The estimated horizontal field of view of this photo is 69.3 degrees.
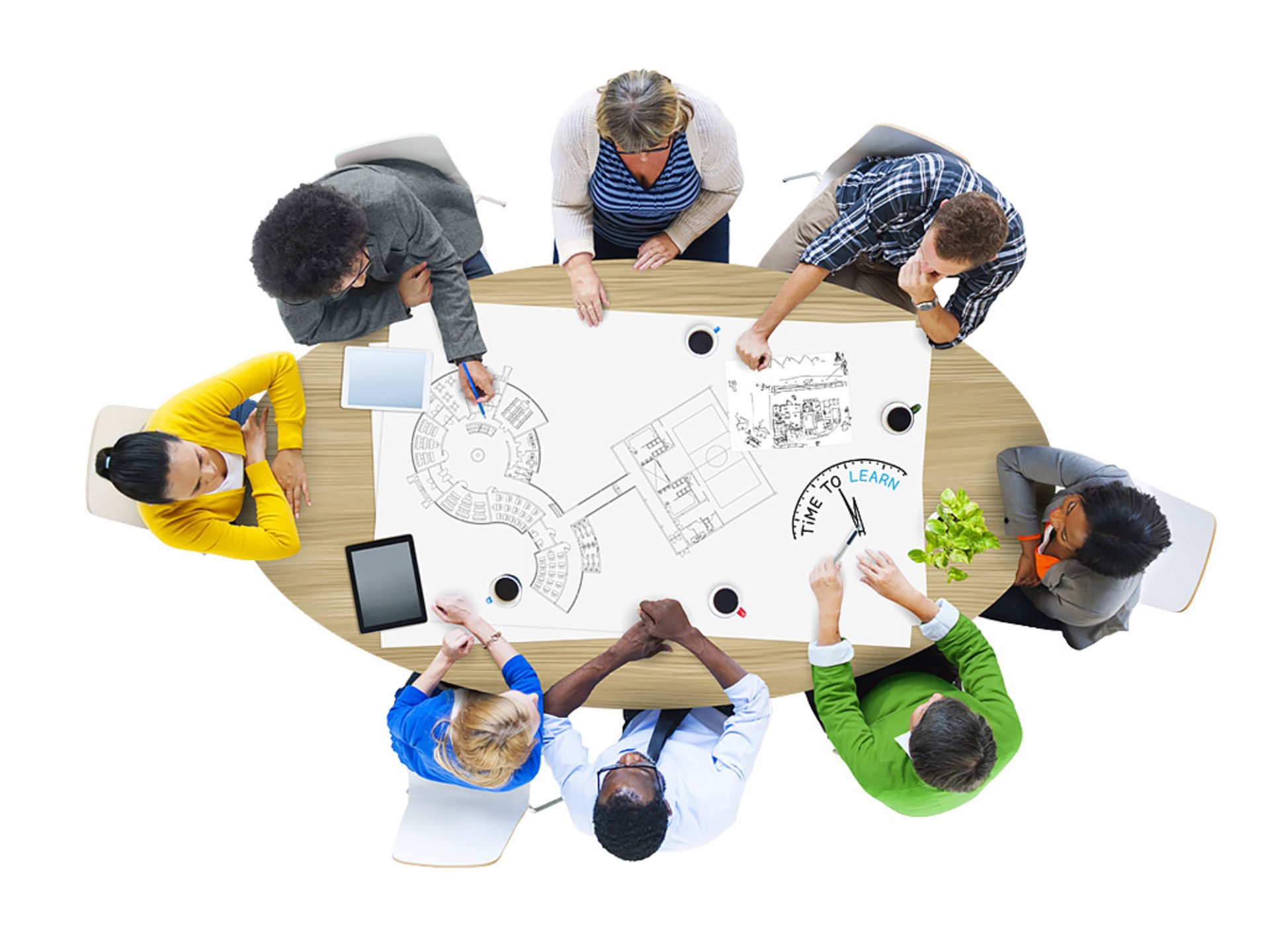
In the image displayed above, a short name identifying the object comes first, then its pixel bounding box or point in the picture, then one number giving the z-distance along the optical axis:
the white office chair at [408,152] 2.77
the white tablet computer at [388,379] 2.73
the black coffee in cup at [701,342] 2.76
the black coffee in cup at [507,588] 2.71
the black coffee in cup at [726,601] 2.71
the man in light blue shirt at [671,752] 2.58
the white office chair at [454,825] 2.73
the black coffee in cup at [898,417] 2.73
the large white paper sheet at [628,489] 2.72
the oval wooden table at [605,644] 2.72
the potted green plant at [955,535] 2.61
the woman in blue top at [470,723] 2.45
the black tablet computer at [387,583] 2.71
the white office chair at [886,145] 2.77
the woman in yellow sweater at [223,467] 2.36
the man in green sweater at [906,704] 2.48
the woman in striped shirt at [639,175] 2.38
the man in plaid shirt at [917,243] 2.32
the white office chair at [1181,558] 2.81
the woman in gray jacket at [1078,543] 2.44
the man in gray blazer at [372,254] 2.30
